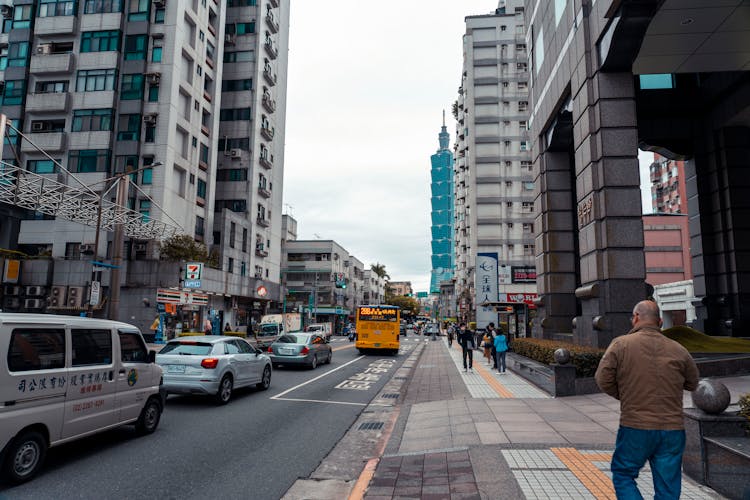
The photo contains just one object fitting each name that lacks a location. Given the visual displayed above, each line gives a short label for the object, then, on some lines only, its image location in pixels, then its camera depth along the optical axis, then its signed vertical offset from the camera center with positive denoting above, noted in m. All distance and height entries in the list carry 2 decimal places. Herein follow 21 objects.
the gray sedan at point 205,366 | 11.05 -1.26
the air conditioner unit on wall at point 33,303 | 35.69 +0.47
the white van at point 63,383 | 5.66 -0.99
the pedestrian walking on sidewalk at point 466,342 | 19.50 -1.09
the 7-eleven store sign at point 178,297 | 35.34 +1.07
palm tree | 127.85 +11.44
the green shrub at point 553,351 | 12.40 -1.12
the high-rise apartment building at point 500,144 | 63.66 +22.59
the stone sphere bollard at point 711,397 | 5.29 -0.86
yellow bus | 30.08 -0.93
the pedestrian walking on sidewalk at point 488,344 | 22.82 -1.34
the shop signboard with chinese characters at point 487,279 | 35.28 +2.59
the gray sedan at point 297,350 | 19.33 -1.49
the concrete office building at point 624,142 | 14.38 +6.59
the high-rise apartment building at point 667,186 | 71.56 +20.31
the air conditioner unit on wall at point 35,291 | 35.62 +1.34
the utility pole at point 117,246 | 25.24 +3.63
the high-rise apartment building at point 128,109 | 38.72 +16.52
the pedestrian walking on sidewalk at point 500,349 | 18.12 -1.24
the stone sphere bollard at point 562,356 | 11.94 -0.97
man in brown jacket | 3.83 -0.67
